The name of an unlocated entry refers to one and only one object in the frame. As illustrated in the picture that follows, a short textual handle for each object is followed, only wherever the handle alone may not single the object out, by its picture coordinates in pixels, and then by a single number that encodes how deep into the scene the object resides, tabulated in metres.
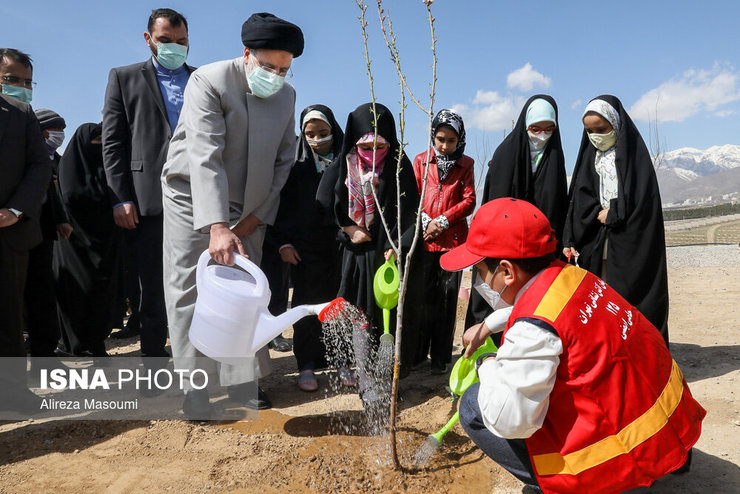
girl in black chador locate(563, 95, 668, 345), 3.33
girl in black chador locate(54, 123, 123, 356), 3.94
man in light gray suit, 2.59
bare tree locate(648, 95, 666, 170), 14.27
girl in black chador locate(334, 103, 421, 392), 3.17
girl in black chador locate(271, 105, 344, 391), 3.39
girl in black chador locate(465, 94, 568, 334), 3.47
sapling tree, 2.06
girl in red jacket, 3.55
